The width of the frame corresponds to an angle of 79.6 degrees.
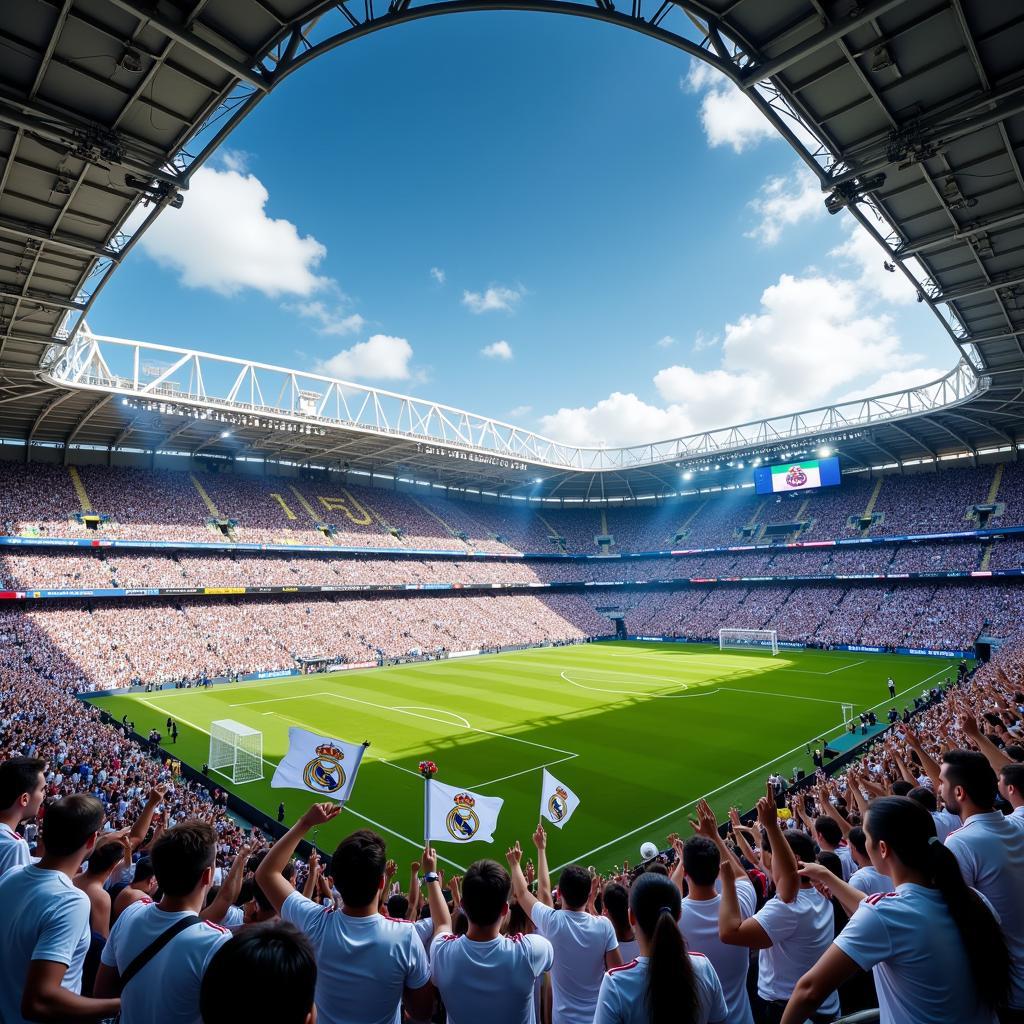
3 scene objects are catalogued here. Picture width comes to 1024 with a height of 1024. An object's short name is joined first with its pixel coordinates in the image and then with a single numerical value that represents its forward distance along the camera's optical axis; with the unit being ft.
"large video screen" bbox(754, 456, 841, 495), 177.95
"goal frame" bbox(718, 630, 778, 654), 167.22
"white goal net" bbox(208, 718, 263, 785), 71.31
